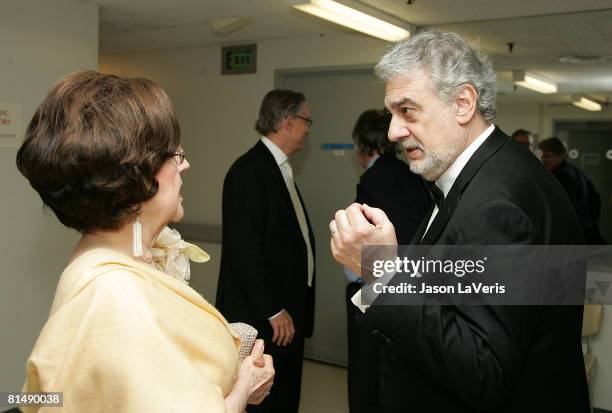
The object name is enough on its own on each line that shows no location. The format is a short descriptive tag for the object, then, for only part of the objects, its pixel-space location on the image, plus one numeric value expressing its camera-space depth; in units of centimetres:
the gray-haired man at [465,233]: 116
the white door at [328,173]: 449
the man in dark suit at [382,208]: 271
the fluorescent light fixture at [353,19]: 331
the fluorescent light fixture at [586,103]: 338
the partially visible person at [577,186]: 339
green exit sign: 484
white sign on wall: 305
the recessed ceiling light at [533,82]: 355
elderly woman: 95
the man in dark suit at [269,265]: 290
